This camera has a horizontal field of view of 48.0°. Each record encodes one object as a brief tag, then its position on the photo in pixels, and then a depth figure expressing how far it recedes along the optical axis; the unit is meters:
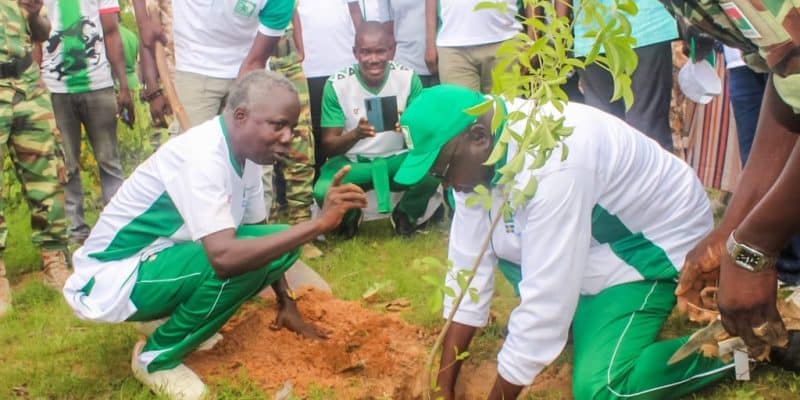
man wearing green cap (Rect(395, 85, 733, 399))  2.86
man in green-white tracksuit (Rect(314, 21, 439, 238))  5.59
